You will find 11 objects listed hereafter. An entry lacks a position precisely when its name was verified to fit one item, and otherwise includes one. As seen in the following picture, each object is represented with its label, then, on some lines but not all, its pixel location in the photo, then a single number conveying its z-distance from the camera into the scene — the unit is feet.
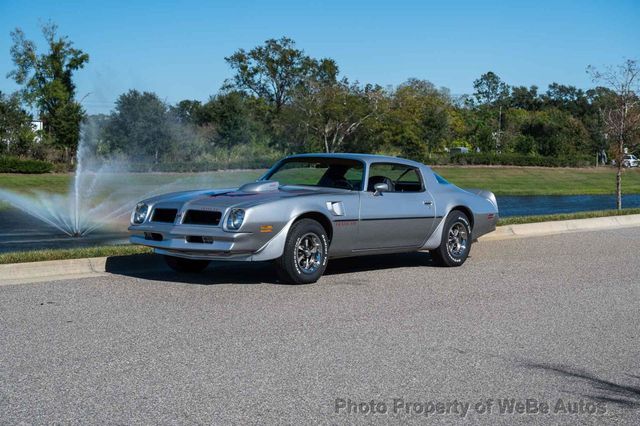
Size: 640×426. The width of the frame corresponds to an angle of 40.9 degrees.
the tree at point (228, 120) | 179.32
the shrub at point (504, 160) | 175.83
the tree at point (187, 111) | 184.56
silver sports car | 30.45
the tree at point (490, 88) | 412.36
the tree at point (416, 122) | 192.85
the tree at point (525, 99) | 403.13
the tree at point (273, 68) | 259.19
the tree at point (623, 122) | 77.71
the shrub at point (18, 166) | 117.80
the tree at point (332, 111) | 177.11
